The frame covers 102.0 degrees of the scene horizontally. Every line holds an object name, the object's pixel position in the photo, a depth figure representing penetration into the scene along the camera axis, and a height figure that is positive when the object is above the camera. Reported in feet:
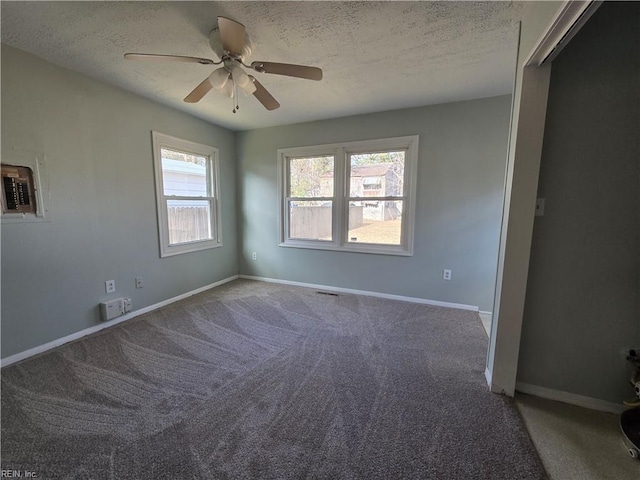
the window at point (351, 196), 10.90 +0.65
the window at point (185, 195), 10.32 +0.57
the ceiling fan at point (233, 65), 5.10 +3.08
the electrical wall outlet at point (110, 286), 8.68 -2.66
